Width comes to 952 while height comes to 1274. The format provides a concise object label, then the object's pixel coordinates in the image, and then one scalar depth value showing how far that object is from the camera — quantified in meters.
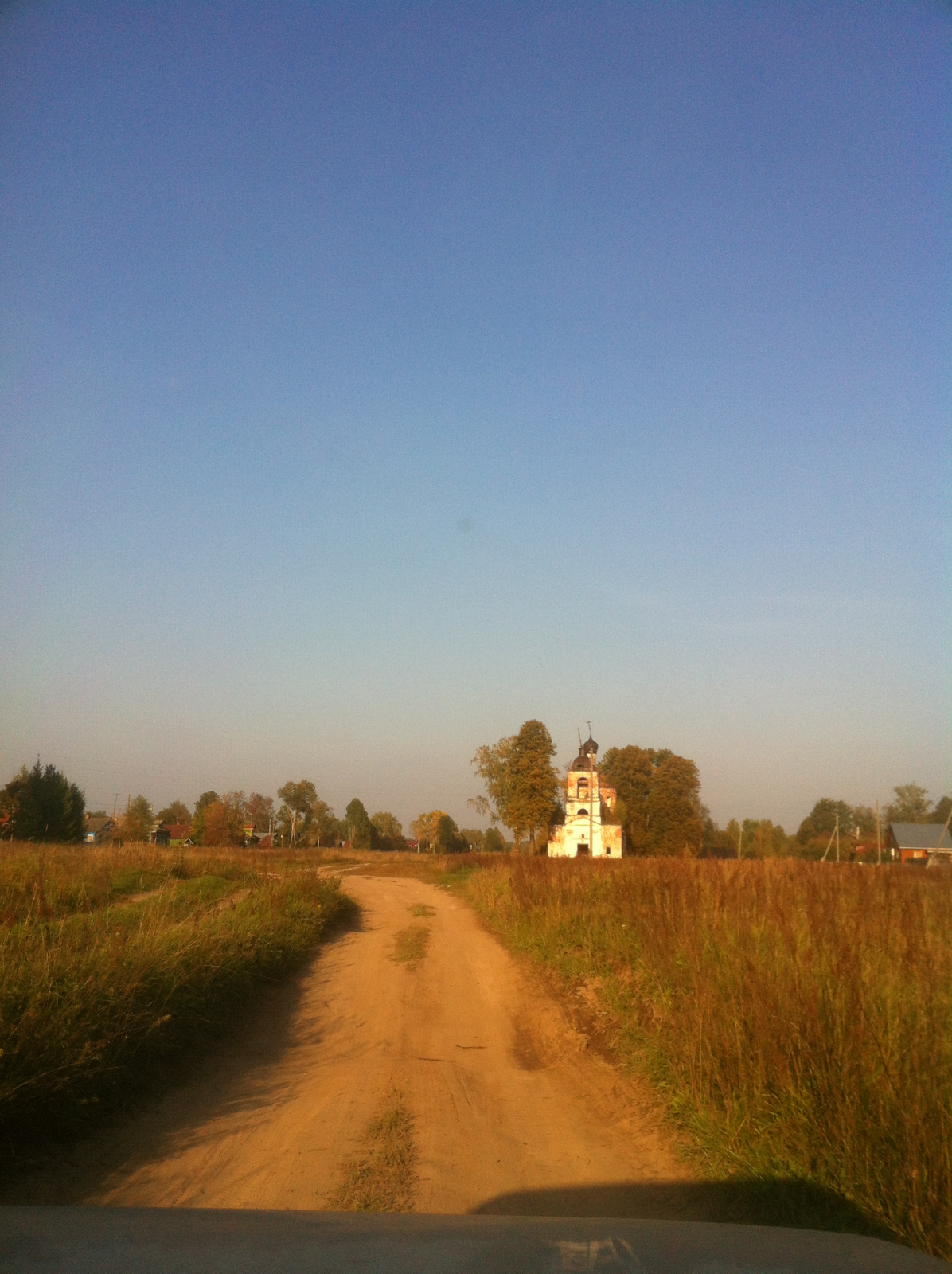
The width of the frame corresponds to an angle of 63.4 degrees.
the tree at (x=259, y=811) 102.59
